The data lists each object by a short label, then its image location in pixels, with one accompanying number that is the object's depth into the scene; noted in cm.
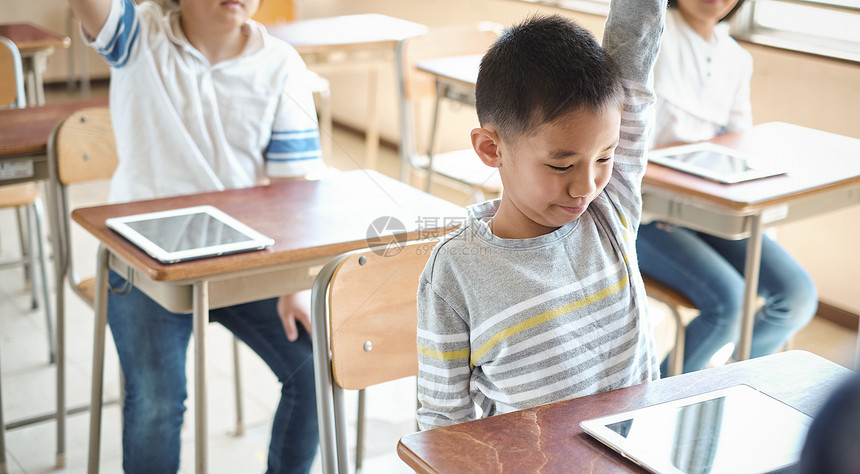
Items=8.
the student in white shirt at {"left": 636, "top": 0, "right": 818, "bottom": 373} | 190
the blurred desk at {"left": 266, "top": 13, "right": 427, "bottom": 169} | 364
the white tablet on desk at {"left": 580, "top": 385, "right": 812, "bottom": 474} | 71
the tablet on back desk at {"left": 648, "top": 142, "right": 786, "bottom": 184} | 184
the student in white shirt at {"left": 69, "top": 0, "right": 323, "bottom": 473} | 157
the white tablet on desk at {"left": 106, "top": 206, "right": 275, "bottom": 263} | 139
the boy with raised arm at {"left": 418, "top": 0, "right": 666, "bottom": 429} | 91
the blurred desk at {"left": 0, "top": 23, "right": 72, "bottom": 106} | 321
